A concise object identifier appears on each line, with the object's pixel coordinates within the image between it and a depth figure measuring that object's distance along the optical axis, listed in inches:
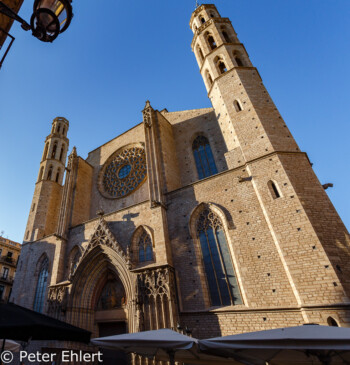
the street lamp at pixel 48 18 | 93.3
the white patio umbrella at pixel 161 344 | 158.6
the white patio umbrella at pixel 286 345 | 112.9
